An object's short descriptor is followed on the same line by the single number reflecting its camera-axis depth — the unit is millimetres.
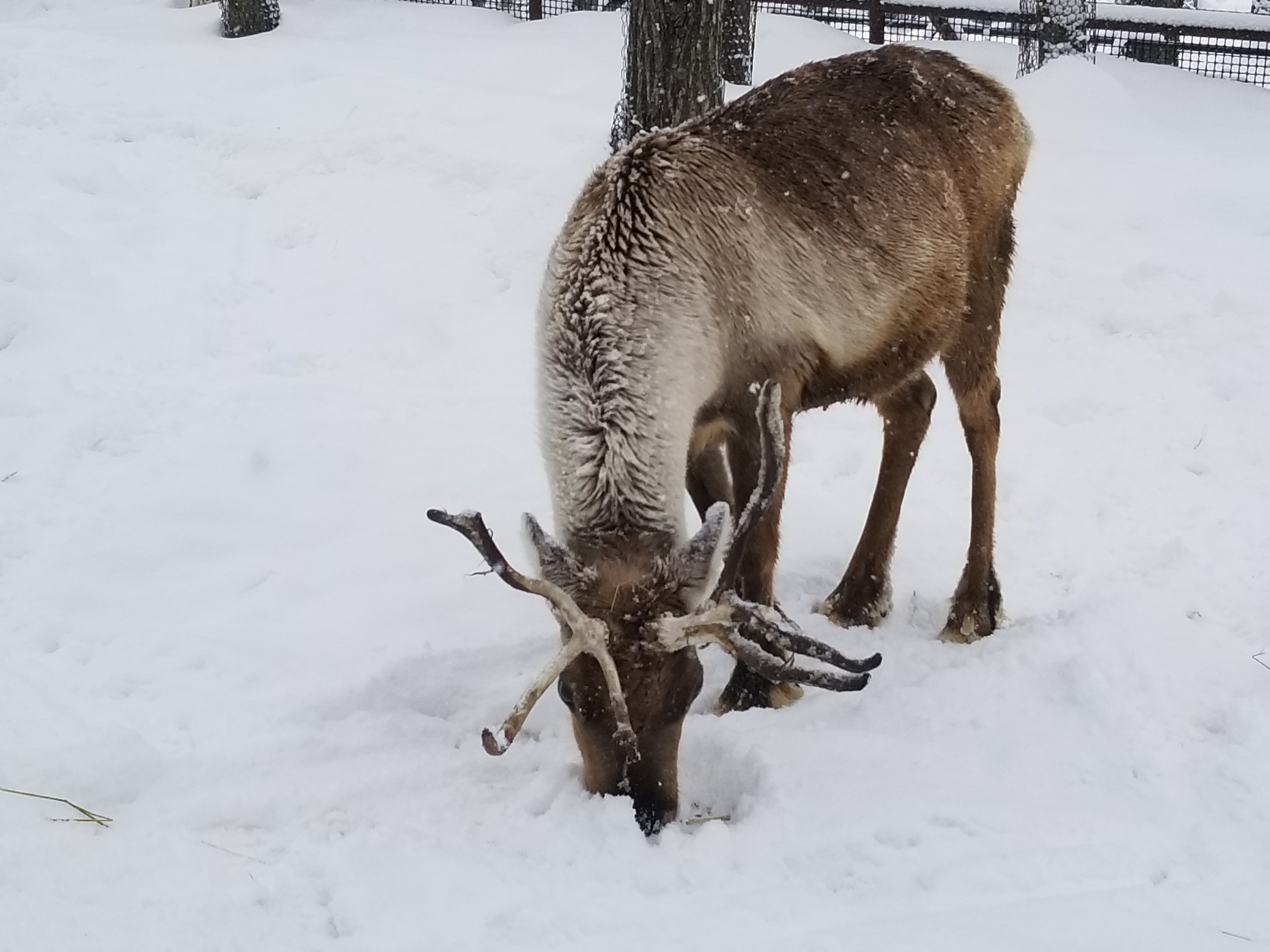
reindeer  3312
